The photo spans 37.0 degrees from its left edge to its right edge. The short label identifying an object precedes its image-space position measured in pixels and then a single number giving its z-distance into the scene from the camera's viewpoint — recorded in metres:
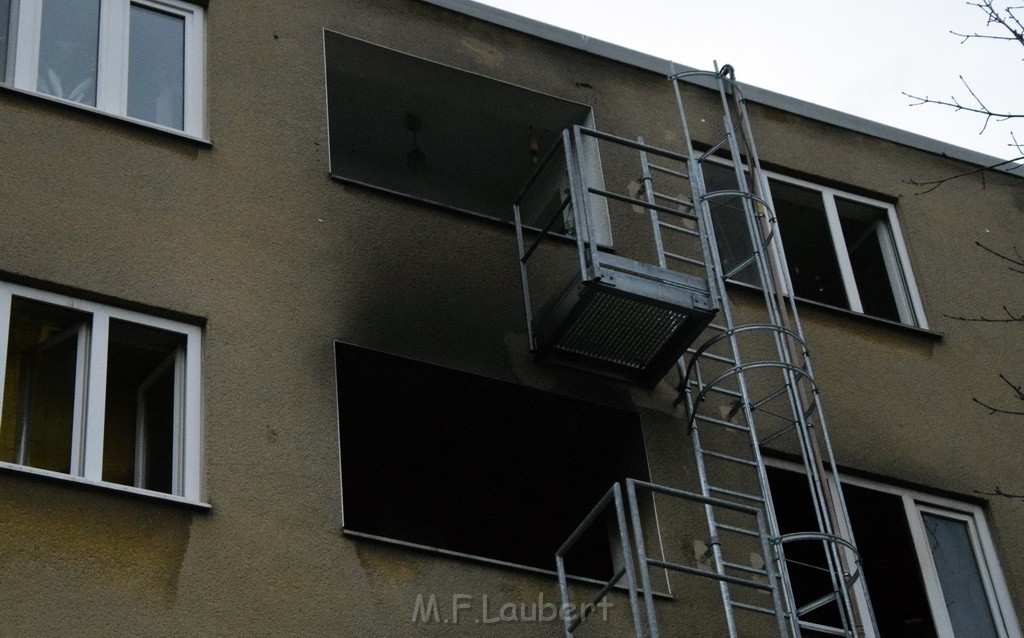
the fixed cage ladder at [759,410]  9.49
